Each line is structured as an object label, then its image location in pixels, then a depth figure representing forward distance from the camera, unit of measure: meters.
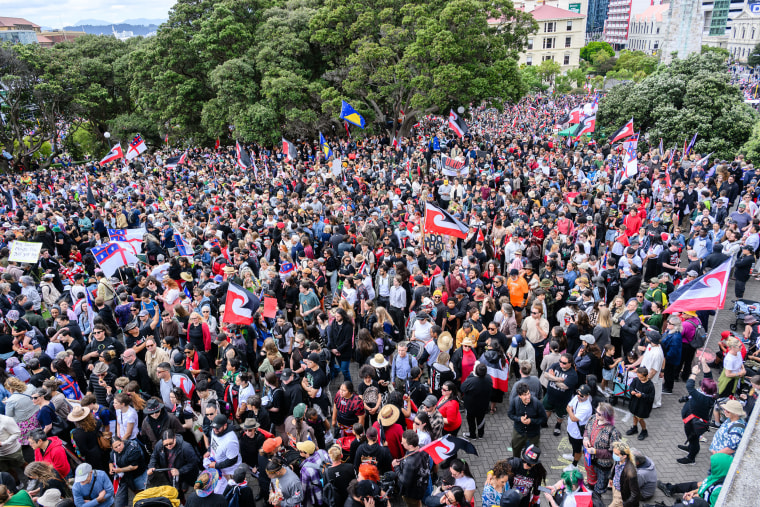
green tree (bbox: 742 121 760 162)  19.58
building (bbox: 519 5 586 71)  85.94
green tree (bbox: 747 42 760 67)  74.31
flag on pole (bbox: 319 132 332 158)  19.85
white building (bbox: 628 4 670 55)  132.12
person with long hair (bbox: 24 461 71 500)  5.27
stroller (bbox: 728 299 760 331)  9.31
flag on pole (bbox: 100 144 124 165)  21.06
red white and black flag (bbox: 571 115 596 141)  20.62
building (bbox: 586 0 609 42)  196.12
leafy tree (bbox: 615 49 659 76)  65.25
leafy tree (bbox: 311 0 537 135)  24.48
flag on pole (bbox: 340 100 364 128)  20.50
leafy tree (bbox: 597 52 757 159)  22.19
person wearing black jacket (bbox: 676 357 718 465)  6.32
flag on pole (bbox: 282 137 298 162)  21.03
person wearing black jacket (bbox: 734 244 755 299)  10.16
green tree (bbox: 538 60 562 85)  66.12
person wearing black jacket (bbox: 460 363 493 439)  6.75
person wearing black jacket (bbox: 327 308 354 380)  8.09
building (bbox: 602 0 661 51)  154.25
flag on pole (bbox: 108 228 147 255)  10.87
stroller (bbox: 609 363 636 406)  7.50
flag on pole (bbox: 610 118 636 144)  18.27
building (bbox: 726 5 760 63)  97.19
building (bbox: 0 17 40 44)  120.40
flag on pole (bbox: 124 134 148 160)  22.20
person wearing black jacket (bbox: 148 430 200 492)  5.75
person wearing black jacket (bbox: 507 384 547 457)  6.12
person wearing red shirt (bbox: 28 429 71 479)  5.72
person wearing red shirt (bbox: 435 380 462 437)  6.26
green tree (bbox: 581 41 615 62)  91.69
